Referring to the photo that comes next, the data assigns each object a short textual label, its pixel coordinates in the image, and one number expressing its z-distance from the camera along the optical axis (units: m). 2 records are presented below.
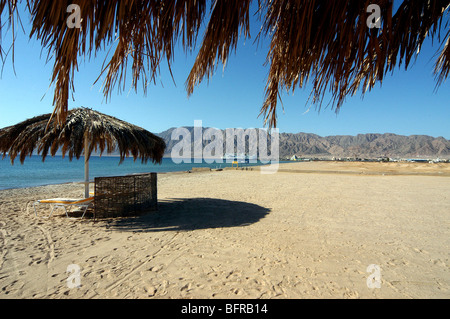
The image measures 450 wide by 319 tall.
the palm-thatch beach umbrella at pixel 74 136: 4.89
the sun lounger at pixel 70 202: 5.29
